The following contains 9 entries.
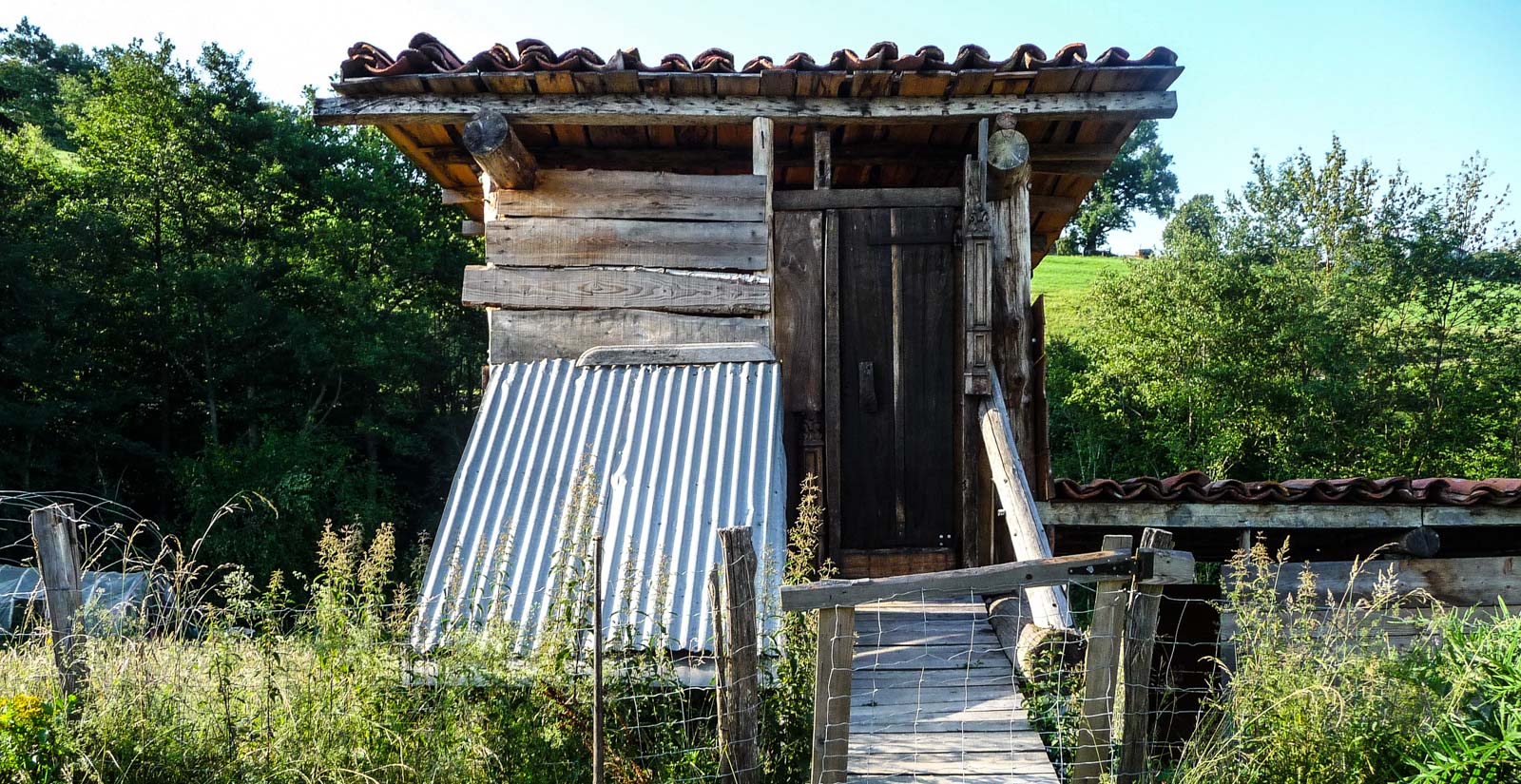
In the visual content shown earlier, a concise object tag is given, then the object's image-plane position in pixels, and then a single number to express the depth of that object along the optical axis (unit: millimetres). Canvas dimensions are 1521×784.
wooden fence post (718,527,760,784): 3266
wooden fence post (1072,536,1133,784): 3348
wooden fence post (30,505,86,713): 3631
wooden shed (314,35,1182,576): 5230
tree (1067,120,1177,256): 49562
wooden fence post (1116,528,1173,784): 3371
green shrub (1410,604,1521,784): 3199
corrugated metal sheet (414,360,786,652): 3955
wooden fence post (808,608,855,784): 3215
